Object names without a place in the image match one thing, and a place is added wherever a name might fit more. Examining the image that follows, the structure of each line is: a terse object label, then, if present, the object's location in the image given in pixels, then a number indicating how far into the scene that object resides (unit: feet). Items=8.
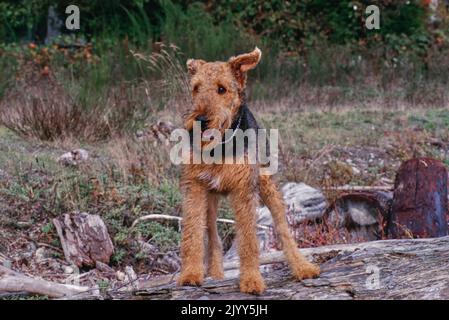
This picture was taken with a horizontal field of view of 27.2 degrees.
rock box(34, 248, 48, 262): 24.09
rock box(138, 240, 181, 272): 24.48
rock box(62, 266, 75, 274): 23.69
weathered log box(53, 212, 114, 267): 24.02
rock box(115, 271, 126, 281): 23.59
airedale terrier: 15.25
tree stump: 25.50
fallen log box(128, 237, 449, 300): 15.98
